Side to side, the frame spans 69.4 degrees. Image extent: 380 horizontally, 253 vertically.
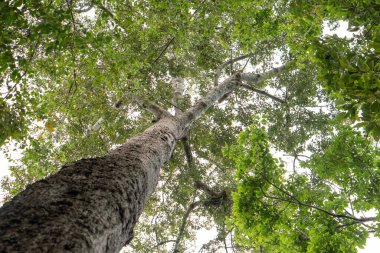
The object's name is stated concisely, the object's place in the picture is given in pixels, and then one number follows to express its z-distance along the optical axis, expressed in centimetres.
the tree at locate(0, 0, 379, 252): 348
